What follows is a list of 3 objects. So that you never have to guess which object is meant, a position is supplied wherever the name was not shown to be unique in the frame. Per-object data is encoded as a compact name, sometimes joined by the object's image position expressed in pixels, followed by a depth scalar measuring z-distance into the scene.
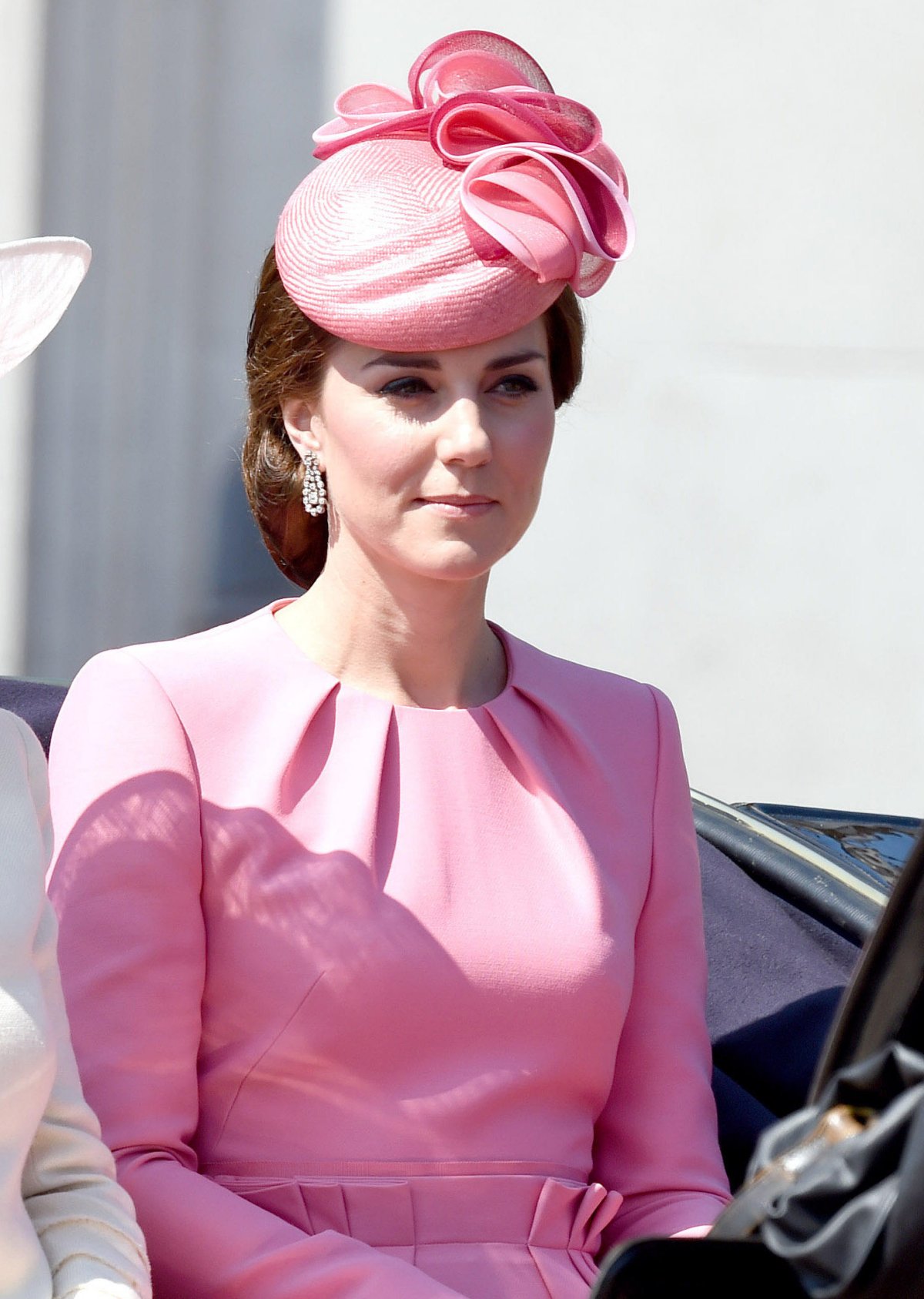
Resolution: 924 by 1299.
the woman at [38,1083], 9.65
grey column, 12.27
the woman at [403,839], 9.86
